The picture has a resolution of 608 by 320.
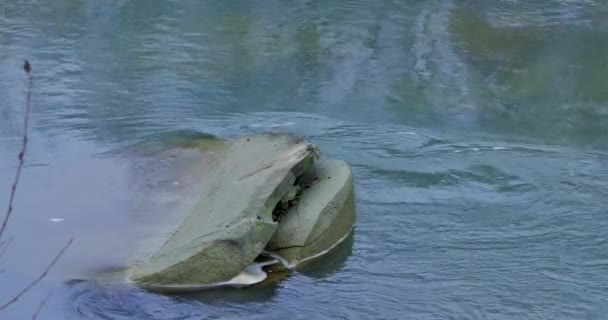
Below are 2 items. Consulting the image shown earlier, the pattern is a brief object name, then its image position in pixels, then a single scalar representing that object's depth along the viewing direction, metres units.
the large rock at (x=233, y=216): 11.71
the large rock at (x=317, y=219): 12.52
